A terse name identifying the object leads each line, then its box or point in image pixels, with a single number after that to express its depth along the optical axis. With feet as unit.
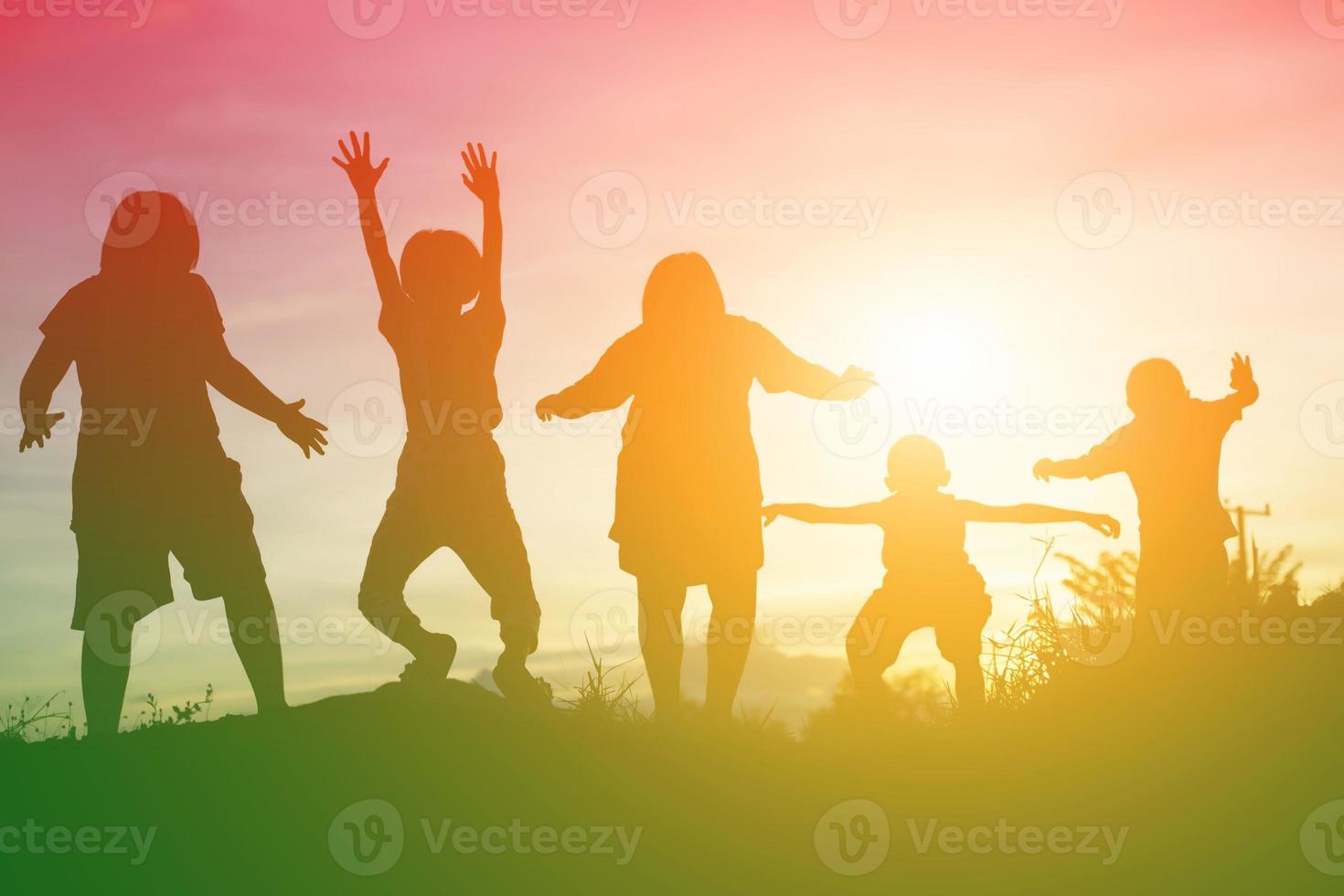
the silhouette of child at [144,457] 25.66
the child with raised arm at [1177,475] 29.86
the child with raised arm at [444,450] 25.61
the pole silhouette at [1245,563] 33.19
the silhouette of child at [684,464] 26.40
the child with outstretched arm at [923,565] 28.55
